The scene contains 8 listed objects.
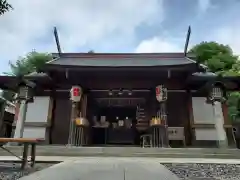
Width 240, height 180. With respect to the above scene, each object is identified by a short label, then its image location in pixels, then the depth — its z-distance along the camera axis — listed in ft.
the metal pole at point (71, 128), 22.04
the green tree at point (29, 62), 48.88
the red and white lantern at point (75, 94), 23.46
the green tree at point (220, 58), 34.23
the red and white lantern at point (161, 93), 23.39
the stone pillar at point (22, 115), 21.20
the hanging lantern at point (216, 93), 21.72
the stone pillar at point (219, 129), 20.35
